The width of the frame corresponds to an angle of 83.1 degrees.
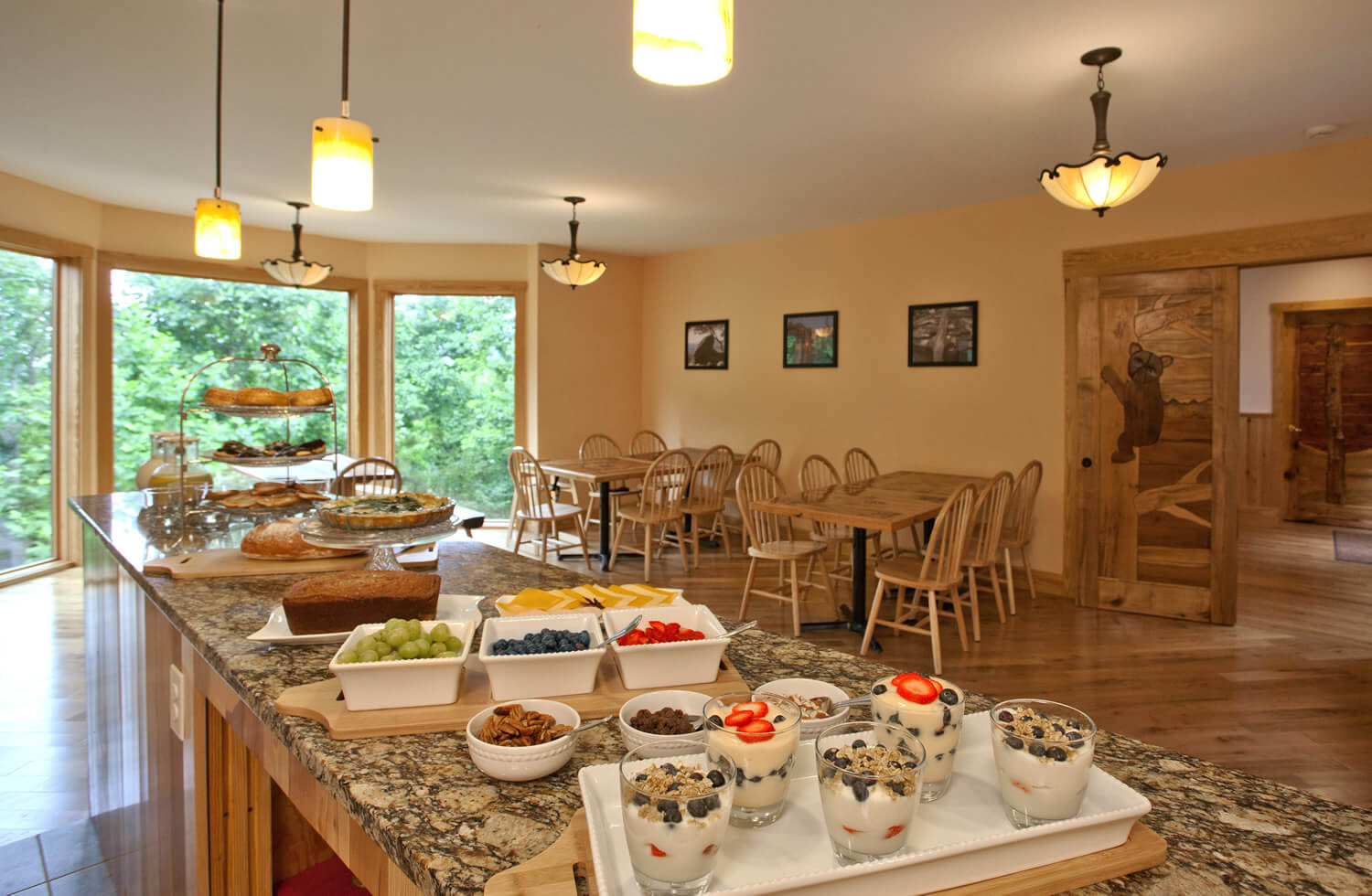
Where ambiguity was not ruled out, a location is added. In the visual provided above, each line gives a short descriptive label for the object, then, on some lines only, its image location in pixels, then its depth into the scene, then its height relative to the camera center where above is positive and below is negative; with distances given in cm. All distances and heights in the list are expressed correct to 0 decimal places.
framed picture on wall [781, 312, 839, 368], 607 +81
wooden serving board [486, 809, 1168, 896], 72 -41
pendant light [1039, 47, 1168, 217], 286 +100
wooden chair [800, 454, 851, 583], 452 -56
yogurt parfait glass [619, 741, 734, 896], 67 -34
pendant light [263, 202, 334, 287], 539 +122
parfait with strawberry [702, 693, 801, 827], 77 -32
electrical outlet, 152 -52
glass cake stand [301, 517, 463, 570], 160 -20
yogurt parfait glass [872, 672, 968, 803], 84 -31
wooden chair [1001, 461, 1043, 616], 442 -43
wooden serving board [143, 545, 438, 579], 177 -29
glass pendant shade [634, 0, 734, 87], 93 +49
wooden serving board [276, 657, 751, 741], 104 -37
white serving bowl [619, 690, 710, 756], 95 -35
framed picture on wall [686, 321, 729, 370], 692 +87
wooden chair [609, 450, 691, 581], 520 -41
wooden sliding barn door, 426 -2
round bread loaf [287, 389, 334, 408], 230 +14
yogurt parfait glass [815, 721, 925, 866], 71 -33
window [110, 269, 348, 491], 569 +80
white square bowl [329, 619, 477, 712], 105 -33
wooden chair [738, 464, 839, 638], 398 -57
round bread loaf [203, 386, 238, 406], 208 +13
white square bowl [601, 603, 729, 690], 112 -33
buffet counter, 80 -42
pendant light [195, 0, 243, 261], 248 +69
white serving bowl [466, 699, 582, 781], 91 -38
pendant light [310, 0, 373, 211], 161 +58
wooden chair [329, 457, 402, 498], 402 -24
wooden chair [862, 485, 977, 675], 345 -60
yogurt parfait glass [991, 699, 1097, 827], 77 -33
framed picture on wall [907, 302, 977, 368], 525 +73
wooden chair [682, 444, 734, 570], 552 -33
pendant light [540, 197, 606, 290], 535 +120
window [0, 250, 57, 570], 492 +23
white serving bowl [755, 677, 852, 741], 108 -35
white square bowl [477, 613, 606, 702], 109 -33
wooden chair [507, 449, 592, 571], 537 -40
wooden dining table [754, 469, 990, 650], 360 -33
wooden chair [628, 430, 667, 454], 742 -3
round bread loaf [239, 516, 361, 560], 189 -25
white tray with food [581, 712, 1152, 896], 70 -39
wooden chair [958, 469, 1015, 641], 389 -48
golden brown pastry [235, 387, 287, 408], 223 +13
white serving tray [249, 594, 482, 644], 133 -32
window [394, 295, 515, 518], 700 +50
